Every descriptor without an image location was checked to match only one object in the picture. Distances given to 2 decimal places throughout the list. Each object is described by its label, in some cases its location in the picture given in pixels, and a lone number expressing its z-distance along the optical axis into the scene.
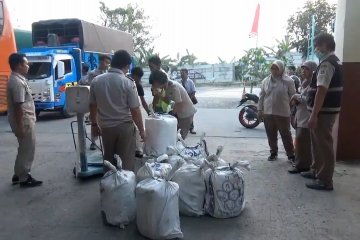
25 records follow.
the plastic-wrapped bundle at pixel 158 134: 4.63
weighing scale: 4.96
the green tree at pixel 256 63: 18.41
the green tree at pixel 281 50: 17.56
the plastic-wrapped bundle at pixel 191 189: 3.94
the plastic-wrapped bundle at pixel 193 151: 4.37
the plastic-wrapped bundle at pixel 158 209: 3.41
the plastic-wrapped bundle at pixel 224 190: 3.88
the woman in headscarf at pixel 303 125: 5.52
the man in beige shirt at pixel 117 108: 4.07
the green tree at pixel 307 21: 19.53
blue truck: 12.36
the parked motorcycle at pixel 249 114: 10.48
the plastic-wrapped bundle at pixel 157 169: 3.64
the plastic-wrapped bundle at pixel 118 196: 3.73
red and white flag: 19.44
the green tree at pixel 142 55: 31.55
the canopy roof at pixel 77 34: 15.07
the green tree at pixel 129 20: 32.19
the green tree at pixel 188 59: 36.16
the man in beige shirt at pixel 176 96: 4.94
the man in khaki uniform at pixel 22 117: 4.76
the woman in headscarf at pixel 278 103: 6.08
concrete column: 5.98
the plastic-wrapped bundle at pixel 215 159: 4.05
